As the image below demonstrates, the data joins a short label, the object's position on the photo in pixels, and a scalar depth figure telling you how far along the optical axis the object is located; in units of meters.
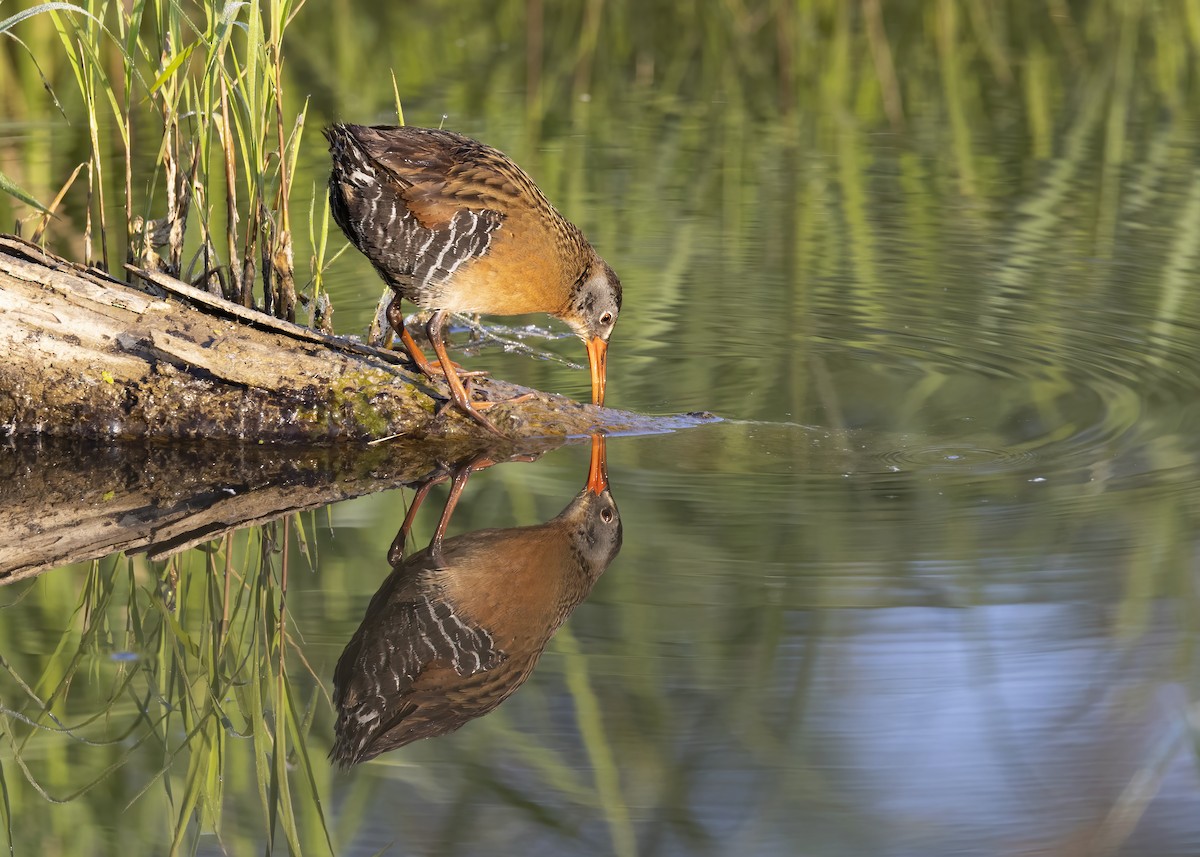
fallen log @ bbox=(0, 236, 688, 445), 9.55
